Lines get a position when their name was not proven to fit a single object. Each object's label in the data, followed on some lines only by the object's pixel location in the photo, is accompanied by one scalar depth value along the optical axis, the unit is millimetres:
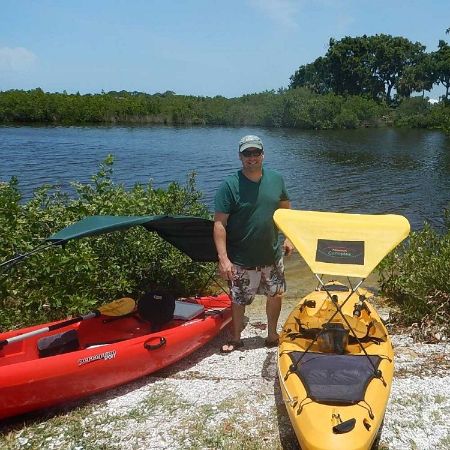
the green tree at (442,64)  73938
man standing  5527
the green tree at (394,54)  78625
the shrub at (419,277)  6910
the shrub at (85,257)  6785
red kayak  4734
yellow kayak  4051
